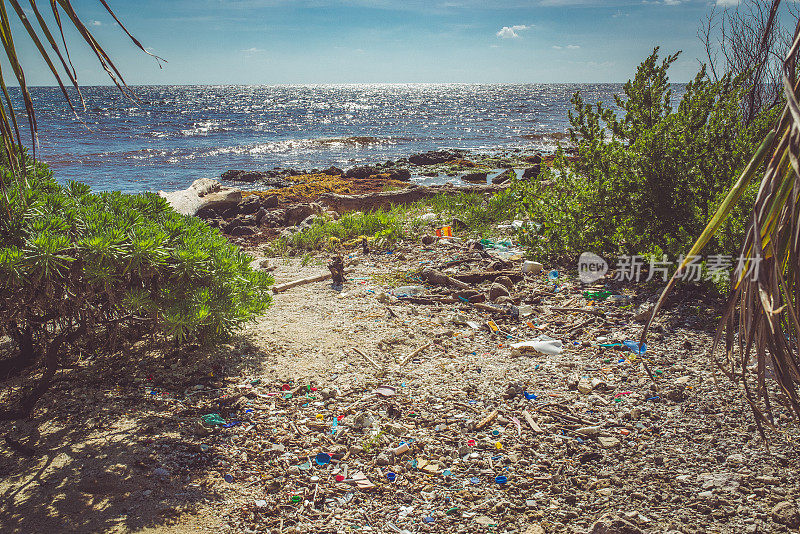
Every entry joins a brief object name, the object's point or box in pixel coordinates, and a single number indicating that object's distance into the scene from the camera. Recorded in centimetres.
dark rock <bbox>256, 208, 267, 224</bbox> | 1030
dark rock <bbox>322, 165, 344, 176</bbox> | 1823
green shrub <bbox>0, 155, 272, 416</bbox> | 293
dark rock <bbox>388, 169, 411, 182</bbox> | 1711
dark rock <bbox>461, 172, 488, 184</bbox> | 1671
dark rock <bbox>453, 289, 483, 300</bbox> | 529
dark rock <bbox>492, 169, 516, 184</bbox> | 1431
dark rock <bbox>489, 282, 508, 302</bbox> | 521
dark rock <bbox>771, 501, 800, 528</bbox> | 228
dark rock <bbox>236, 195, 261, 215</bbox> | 1135
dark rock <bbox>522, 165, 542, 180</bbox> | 1421
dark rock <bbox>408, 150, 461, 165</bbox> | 2133
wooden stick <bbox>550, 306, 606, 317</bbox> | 467
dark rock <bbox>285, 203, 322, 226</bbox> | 1031
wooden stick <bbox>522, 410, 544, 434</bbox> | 318
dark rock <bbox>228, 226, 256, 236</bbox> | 931
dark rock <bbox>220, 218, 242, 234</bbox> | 961
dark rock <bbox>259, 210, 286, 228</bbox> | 1015
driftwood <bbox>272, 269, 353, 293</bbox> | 571
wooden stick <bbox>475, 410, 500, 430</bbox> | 326
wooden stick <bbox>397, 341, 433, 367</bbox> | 409
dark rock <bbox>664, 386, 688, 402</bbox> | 331
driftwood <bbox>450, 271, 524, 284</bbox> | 567
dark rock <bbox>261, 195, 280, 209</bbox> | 1186
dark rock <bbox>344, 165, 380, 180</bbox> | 1759
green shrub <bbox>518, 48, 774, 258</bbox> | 484
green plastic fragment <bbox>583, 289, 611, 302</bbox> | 502
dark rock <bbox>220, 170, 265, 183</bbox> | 1808
